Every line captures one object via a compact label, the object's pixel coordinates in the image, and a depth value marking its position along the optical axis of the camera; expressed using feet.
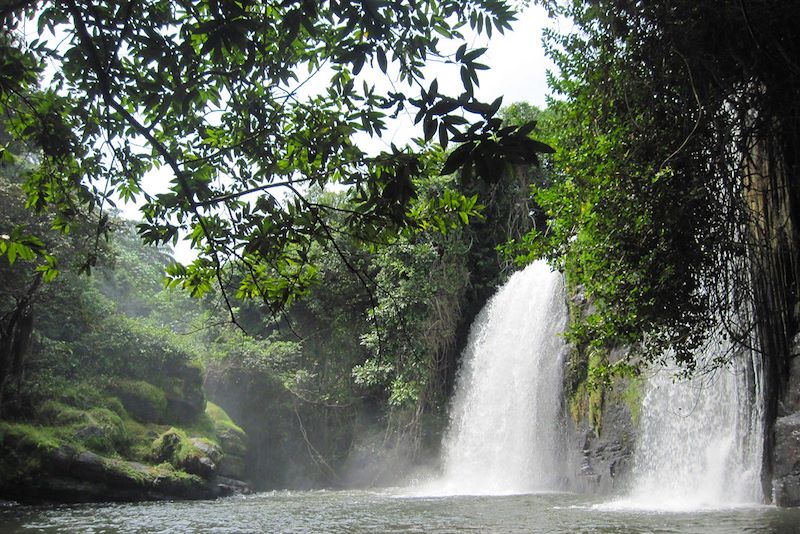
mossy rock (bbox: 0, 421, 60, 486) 39.78
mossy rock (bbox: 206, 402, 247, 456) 56.54
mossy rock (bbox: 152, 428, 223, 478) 46.96
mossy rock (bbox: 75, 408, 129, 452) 43.96
